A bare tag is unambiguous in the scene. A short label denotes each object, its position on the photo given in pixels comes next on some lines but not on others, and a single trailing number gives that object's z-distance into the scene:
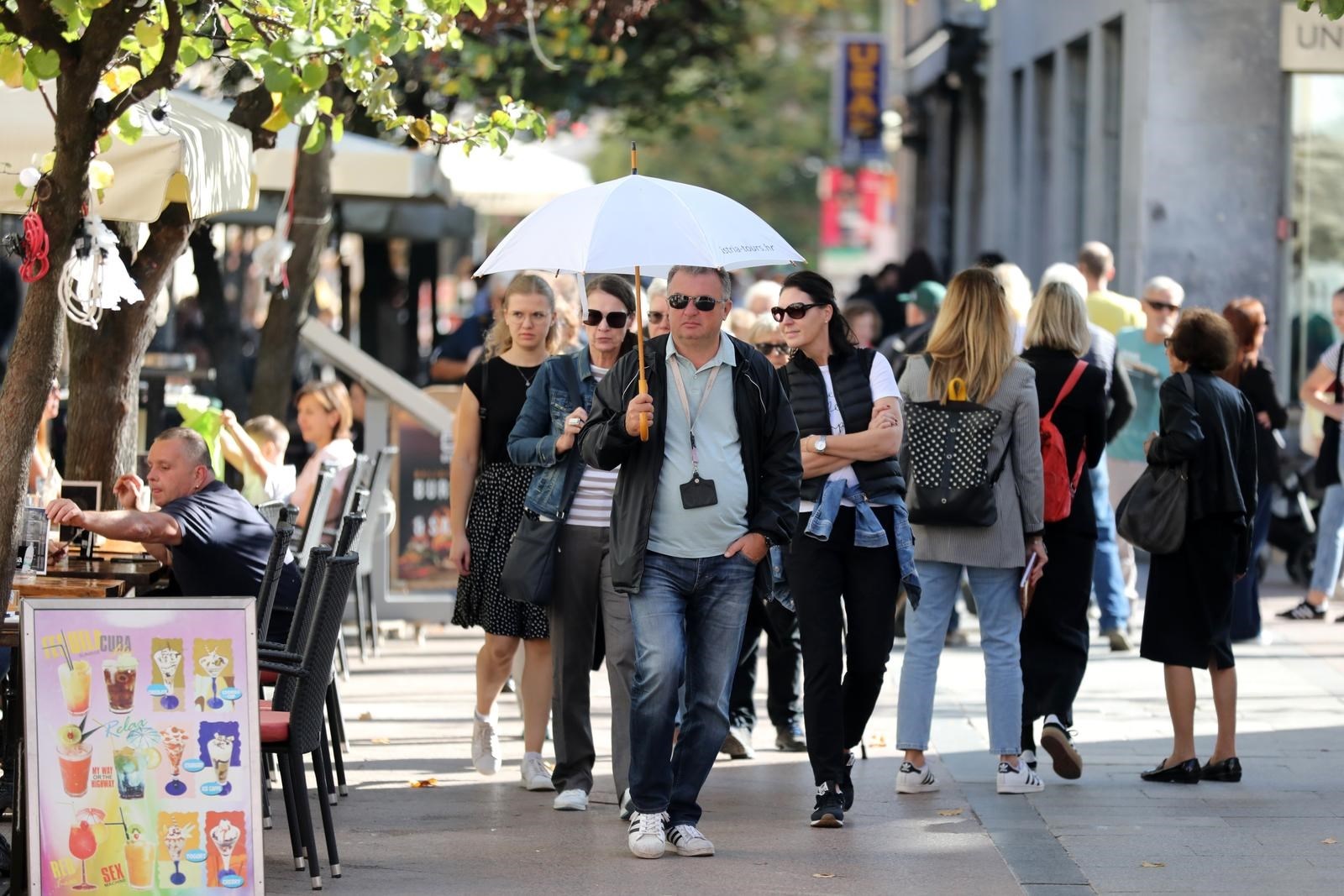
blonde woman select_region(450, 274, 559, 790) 16.56
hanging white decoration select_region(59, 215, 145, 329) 15.34
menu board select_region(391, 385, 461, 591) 25.19
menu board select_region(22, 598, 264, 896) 11.96
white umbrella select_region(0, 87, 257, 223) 16.47
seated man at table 14.55
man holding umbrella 13.84
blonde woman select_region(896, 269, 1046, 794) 16.19
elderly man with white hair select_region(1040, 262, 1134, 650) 21.73
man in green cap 25.47
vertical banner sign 66.50
